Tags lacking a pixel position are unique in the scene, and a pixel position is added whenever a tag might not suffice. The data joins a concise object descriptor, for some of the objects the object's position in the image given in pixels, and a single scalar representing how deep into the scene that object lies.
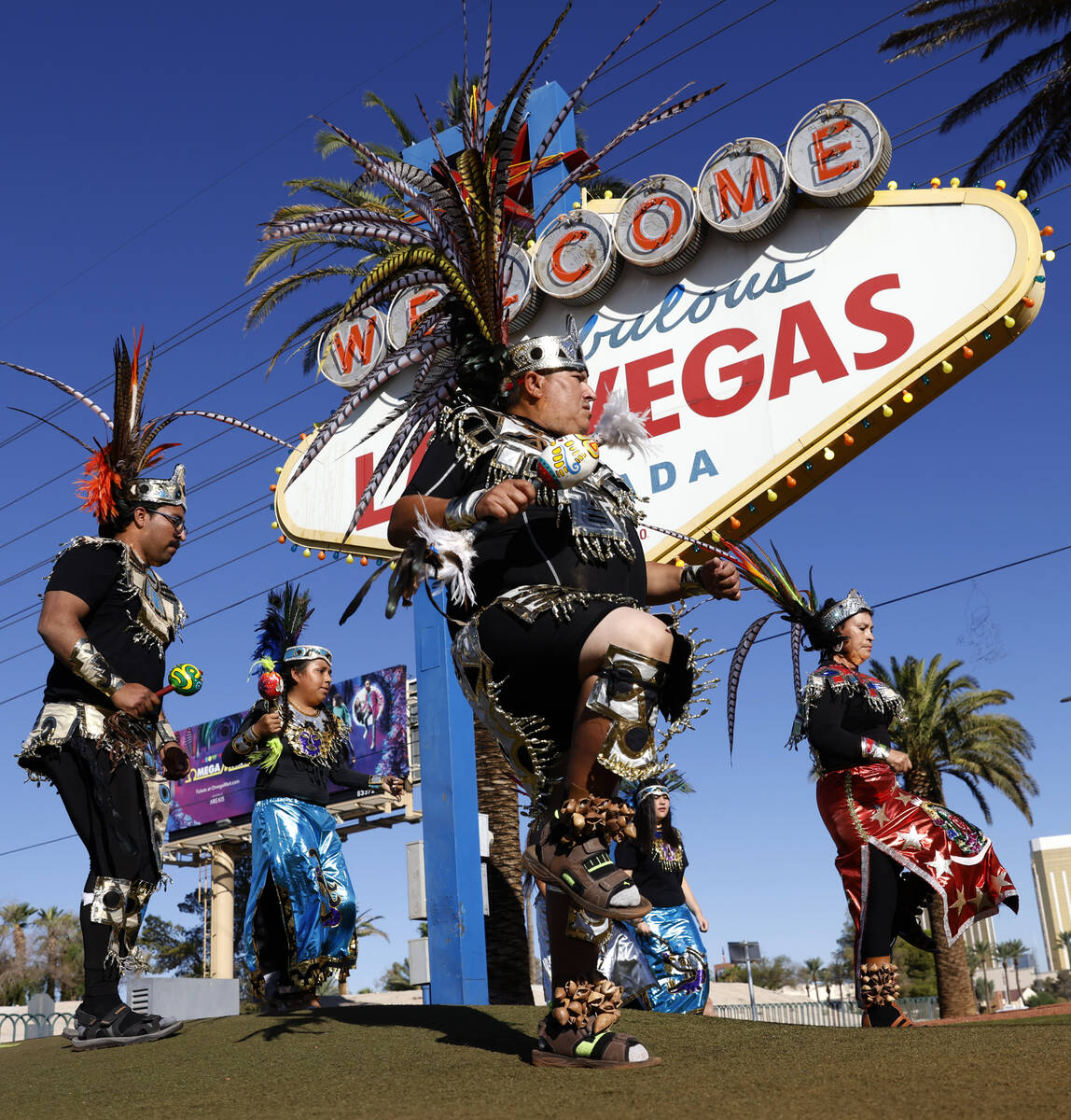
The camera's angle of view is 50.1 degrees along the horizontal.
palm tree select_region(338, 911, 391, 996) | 33.83
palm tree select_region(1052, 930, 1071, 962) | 61.70
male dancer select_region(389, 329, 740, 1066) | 2.75
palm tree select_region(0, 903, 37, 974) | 39.97
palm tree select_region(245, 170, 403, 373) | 14.63
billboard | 29.66
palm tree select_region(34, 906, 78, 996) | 38.90
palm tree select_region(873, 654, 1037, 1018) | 19.53
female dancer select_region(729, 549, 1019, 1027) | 4.60
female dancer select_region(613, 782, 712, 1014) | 5.97
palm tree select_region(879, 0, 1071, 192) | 12.86
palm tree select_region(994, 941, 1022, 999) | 67.88
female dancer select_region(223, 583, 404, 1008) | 5.73
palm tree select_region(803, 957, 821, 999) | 71.50
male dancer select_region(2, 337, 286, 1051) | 3.89
